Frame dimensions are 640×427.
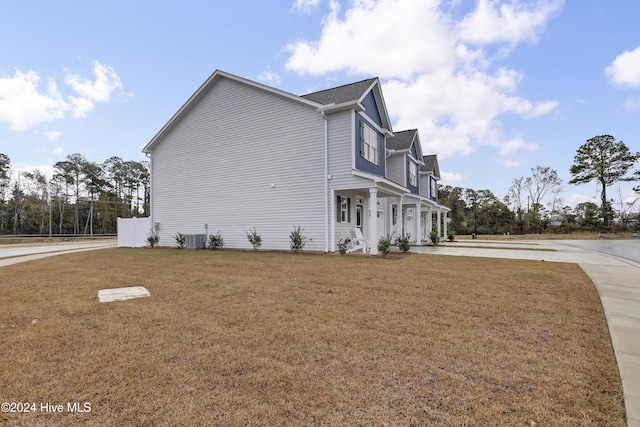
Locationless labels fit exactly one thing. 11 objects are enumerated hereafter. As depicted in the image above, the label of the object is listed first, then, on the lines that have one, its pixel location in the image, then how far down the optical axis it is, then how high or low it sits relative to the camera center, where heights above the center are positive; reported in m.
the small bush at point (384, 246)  11.54 -0.86
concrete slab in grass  5.19 -1.24
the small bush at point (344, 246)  12.49 -0.91
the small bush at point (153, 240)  17.89 -0.90
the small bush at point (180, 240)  16.67 -0.85
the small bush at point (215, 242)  15.62 -0.91
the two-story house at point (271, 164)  13.20 +2.92
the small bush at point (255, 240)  14.52 -0.76
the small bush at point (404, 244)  13.29 -0.90
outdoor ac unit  15.79 -0.87
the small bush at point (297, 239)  13.45 -0.67
